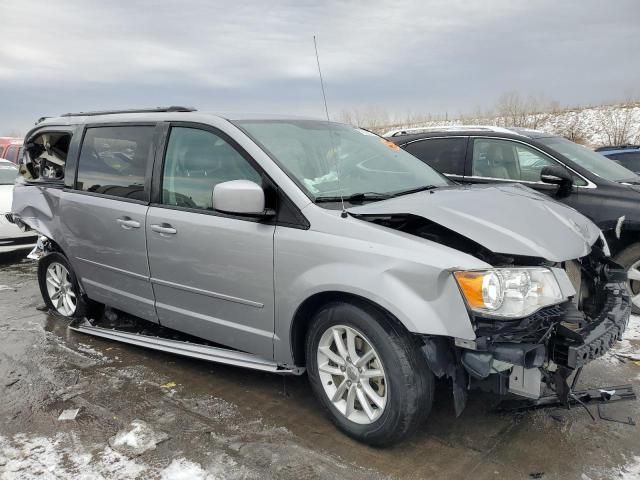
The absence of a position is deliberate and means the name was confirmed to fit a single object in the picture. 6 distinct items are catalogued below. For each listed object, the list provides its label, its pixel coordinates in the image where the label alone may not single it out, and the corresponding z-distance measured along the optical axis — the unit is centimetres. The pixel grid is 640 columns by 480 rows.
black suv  509
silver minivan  256
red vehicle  1304
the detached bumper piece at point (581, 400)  299
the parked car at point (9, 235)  748
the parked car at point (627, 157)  1010
